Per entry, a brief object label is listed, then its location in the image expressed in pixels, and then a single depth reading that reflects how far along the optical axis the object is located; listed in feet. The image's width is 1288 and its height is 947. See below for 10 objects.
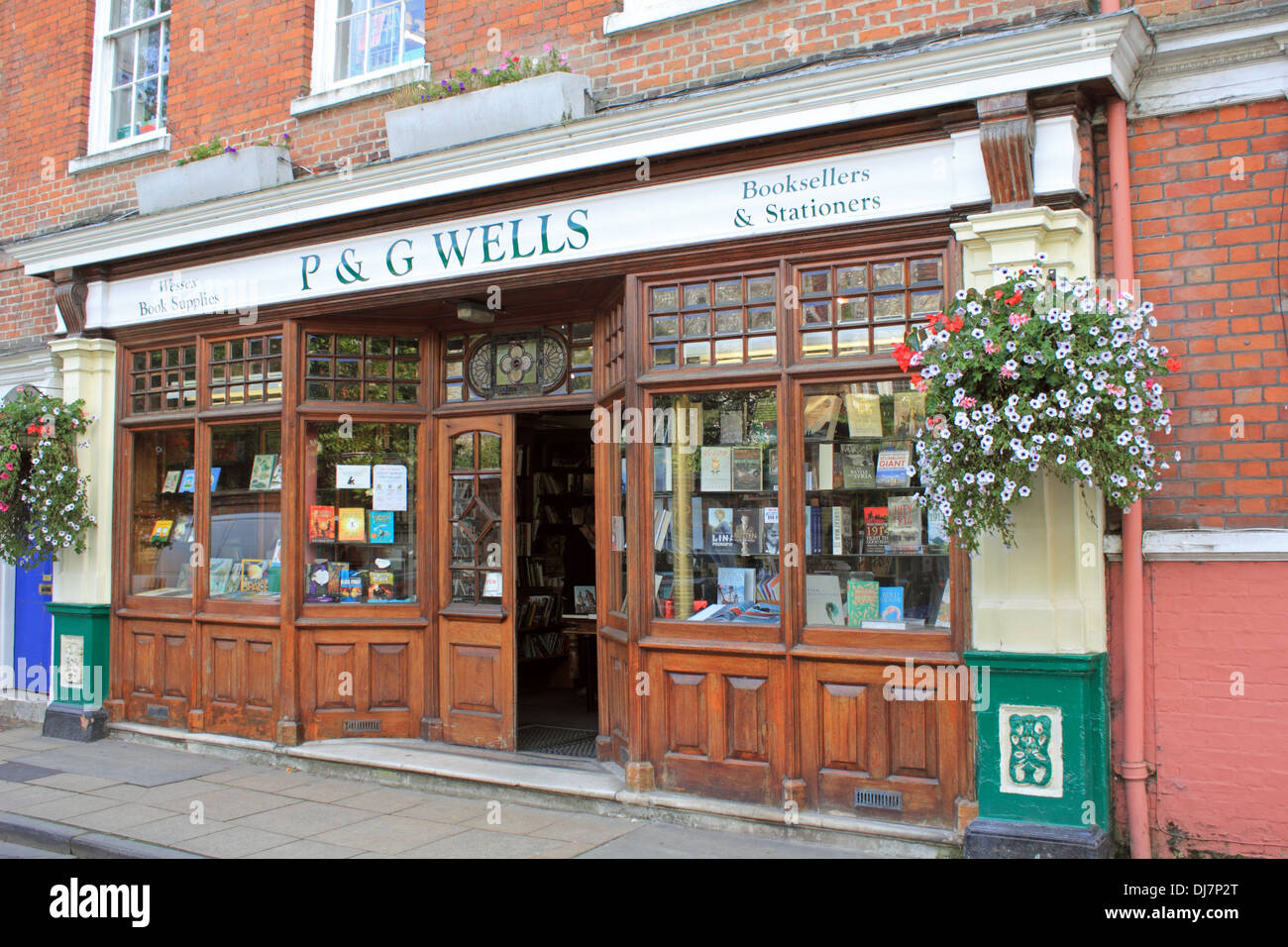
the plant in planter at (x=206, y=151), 27.50
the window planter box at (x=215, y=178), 25.96
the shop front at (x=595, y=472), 18.54
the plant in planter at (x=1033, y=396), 14.61
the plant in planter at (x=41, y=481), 28.12
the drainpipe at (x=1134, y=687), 16.26
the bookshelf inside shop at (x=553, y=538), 31.68
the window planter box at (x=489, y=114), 21.52
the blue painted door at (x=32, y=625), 31.27
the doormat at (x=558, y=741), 24.12
